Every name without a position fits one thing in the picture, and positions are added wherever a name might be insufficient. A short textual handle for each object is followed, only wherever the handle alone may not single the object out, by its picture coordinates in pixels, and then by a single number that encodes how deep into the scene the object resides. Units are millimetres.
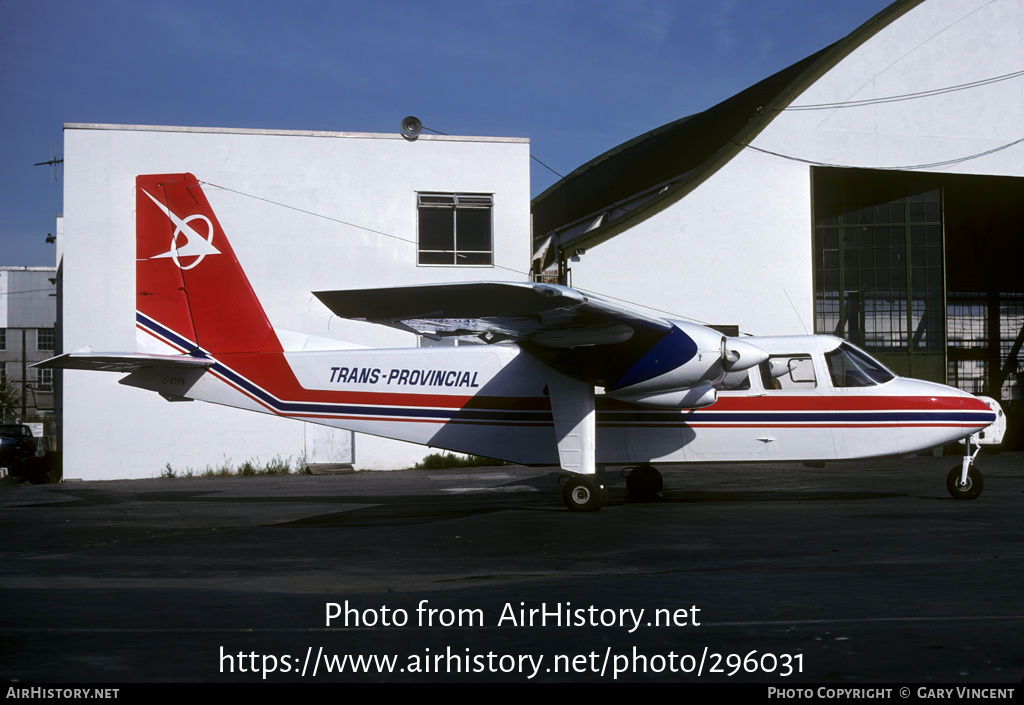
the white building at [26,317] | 65625
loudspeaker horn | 23812
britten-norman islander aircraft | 13508
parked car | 25425
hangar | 23250
